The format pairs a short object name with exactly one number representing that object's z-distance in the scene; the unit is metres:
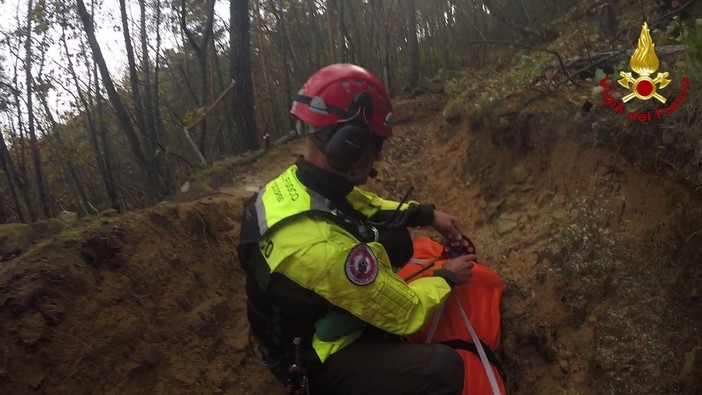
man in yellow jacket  1.94
